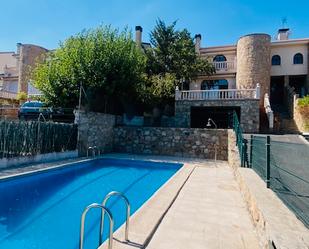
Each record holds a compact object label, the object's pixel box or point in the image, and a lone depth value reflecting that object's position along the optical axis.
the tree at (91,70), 15.23
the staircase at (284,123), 16.90
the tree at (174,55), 20.22
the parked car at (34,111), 15.68
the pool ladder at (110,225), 3.07
